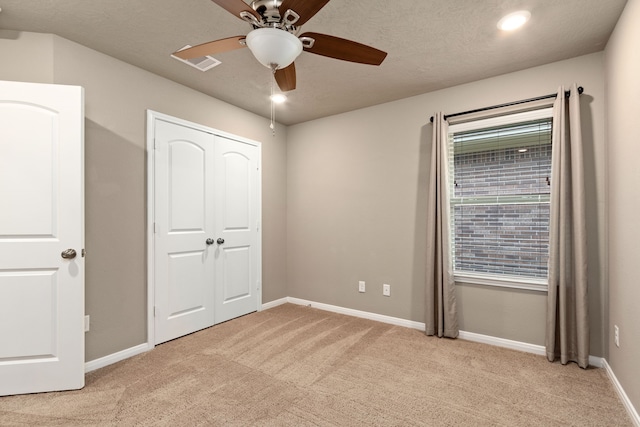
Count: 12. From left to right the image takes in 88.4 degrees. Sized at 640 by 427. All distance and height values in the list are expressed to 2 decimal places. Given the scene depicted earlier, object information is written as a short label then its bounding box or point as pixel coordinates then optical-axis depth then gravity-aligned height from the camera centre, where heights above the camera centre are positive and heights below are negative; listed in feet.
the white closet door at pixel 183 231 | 10.14 -0.60
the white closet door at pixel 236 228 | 12.10 -0.61
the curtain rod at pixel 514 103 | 8.85 +3.25
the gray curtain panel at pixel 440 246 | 10.53 -1.07
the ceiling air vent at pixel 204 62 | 9.09 +4.23
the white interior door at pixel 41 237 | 7.13 -0.57
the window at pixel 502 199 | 9.55 +0.47
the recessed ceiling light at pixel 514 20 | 7.07 +4.28
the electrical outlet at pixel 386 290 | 12.34 -2.90
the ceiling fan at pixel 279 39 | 4.91 +2.94
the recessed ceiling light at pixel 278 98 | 11.62 +4.16
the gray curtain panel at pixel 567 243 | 8.38 -0.77
